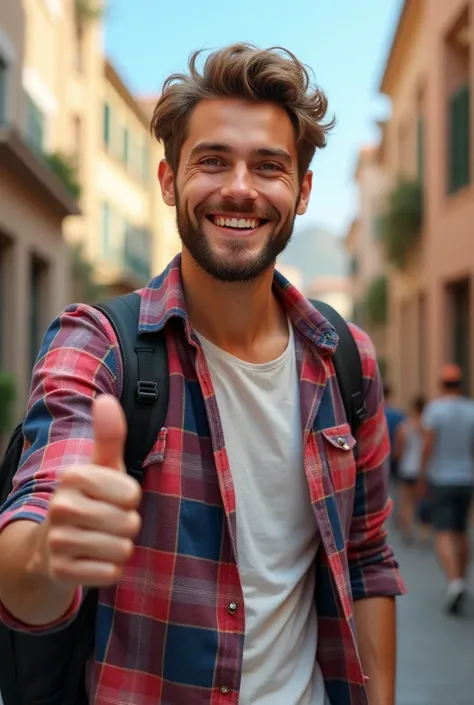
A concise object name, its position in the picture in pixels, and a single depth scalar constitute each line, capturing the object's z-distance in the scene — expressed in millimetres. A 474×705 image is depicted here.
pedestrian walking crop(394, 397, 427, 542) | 11164
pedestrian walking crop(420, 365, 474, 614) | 8406
